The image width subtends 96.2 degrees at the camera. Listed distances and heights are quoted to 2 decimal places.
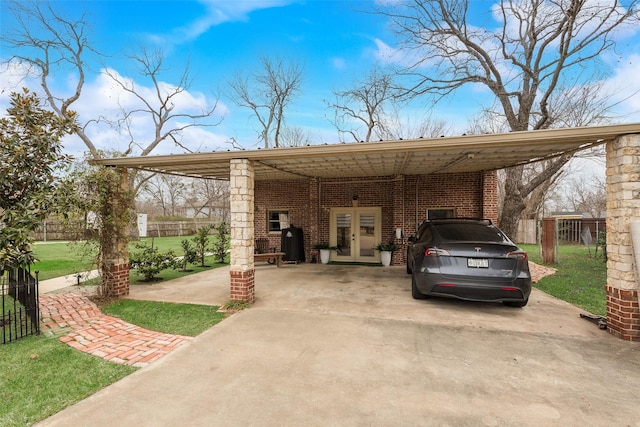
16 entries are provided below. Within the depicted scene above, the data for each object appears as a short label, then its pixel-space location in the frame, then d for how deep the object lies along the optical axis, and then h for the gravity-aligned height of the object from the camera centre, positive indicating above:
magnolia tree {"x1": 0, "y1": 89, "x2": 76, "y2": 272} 3.83 +0.72
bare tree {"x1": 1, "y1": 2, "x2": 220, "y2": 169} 14.15 +8.39
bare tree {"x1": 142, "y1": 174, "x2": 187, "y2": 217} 30.42 +2.63
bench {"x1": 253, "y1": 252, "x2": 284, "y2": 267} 9.29 -1.23
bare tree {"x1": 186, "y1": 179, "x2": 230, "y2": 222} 30.30 +3.11
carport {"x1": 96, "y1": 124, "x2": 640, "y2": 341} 3.72 +1.10
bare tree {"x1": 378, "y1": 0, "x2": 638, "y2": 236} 10.45 +6.51
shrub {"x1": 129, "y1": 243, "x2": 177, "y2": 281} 7.24 -1.07
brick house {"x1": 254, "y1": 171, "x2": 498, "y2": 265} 9.17 +0.43
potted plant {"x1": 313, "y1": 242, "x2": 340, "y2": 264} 10.30 -1.12
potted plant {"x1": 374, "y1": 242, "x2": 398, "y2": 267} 9.57 -1.09
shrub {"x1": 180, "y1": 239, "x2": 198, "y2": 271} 9.57 -1.11
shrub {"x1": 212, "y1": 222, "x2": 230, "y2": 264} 10.88 -0.96
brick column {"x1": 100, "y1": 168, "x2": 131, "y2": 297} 5.50 -0.28
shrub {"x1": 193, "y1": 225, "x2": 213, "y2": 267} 9.84 -0.73
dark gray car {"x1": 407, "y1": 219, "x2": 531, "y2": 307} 4.45 -0.81
